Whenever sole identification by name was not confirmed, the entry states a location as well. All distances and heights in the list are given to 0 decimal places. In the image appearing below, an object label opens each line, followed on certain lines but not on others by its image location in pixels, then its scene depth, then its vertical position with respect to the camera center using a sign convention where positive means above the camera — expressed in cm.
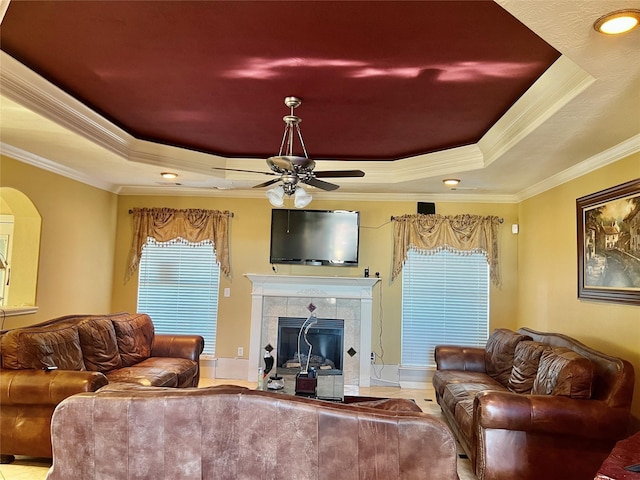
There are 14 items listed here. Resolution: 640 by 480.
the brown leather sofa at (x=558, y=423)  276 -90
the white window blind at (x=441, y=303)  578 -31
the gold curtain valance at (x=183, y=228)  596 +61
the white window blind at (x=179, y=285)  602 -20
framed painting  334 +34
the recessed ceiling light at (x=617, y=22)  171 +108
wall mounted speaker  584 +97
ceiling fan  314 +80
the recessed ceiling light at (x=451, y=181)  486 +113
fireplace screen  577 -91
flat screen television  580 +49
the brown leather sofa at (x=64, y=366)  305 -82
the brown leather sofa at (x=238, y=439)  163 -65
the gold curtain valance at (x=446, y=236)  571 +59
